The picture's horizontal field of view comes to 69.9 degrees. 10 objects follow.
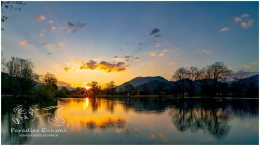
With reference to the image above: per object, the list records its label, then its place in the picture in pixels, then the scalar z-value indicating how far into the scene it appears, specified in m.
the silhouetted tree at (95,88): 92.07
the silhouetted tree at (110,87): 96.52
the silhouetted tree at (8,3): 9.10
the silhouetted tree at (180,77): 60.39
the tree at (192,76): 58.46
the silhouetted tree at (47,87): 44.06
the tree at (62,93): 66.96
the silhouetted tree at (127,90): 97.29
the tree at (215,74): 51.15
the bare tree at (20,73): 38.49
